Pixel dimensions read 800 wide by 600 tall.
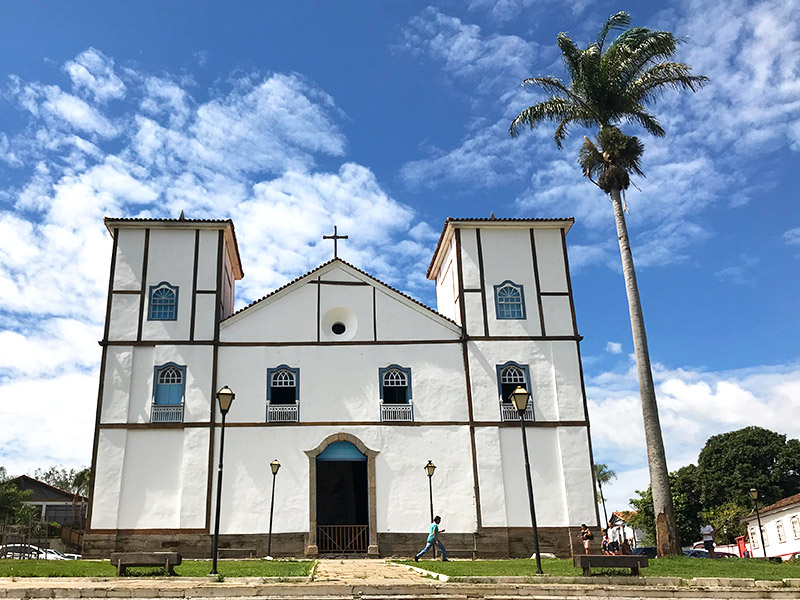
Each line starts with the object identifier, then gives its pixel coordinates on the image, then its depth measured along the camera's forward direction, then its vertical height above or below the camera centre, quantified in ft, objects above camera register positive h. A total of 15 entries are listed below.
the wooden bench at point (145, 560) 42.03 +0.02
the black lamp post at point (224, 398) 51.03 +10.06
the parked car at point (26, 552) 75.92 +1.32
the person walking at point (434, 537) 62.58 +0.95
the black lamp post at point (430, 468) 75.61 +7.61
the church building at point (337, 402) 75.92 +14.88
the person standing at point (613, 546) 72.91 -0.35
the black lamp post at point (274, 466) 75.66 +8.34
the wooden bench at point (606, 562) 40.57 -0.98
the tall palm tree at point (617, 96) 78.12 +44.27
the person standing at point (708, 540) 88.58 -0.16
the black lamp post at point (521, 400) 51.62 +9.42
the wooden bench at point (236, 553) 72.23 +0.36
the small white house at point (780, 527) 119.34 +1.34
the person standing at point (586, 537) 68.42 +0.54
